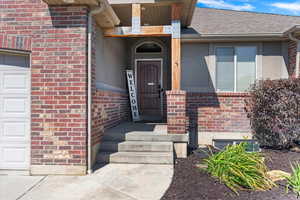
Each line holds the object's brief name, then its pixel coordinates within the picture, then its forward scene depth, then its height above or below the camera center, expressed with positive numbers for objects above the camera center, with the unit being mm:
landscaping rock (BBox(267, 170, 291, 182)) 4129 -1365
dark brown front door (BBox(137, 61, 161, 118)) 9383 +512
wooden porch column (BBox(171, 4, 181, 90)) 5586 +1188
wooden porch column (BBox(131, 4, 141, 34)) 5637 +1983
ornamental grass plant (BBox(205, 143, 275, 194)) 3822 -1224
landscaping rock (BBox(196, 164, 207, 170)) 4663 -1377
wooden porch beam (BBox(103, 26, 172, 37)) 5613 +1680
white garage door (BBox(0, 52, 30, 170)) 4848 -248
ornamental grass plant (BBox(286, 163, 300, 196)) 3568 -1314
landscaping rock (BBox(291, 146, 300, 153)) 6129 -1297
